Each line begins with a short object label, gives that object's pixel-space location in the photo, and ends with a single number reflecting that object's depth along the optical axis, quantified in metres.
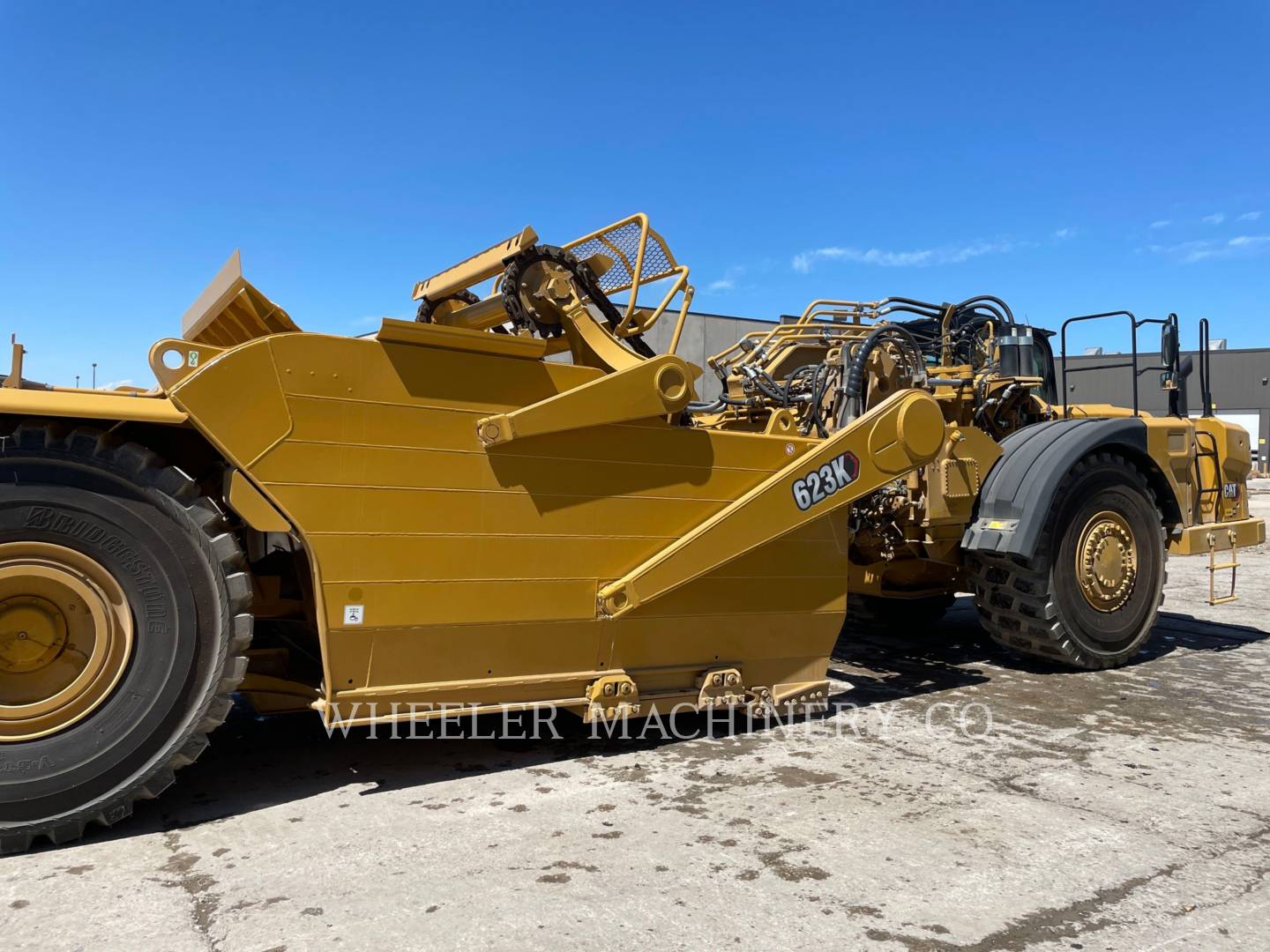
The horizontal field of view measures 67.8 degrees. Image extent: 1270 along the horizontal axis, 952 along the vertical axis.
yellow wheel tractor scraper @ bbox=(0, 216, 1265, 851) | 3.26
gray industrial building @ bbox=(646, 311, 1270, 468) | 21.00
